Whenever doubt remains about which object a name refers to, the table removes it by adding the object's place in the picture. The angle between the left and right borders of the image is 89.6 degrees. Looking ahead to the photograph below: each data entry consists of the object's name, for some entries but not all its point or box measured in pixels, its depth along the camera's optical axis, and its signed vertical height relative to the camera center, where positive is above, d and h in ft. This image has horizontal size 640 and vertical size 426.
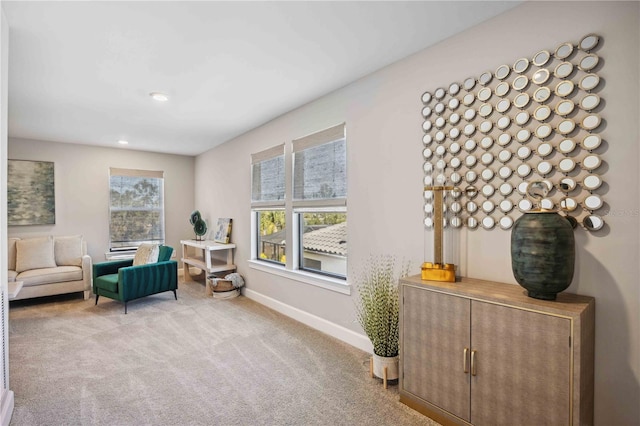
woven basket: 15.04 -3.53
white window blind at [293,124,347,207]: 10.26 +1.46
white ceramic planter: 7.54 -3.62
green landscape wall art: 15.81 +0.85
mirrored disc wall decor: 5.34 +1.42
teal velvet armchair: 12.92 -2.89
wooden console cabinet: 4.75 -2.40
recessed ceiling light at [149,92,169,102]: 10.37 +3.74
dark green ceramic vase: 4.91 -0.65
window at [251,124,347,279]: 10.57 +0.37
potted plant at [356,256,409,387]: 7.55 -2.76
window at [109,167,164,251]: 18.67 +0.14
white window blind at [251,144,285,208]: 13.16 +1.43
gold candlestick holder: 6.58 -1.00
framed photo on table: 16.81 -1.10
